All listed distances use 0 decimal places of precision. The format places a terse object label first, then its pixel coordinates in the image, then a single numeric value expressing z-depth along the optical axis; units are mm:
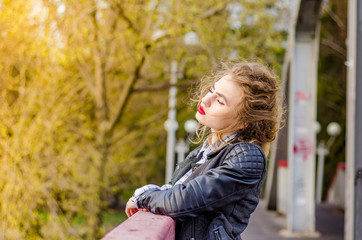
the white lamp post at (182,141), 19891
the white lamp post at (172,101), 9344
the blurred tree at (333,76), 22595
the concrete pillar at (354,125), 4348
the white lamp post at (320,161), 22922
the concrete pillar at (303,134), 10328
